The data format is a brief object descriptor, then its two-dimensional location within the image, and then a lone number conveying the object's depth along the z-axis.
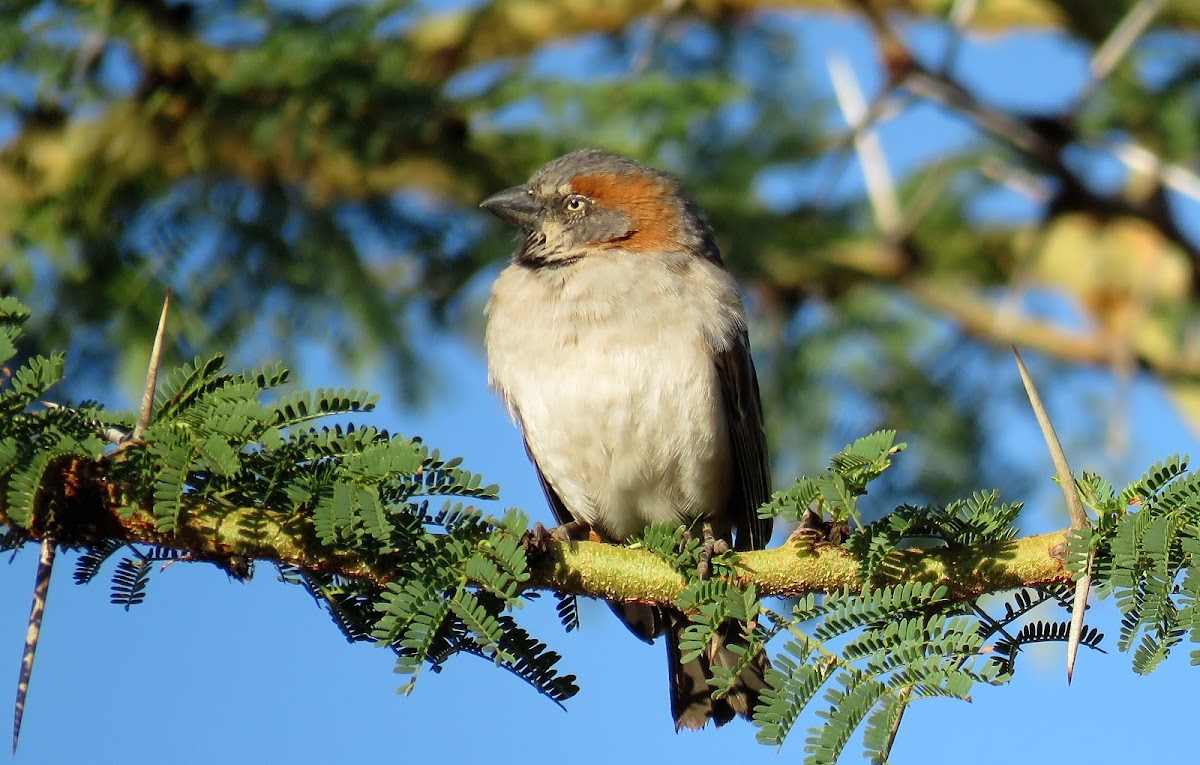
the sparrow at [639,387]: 9.26
